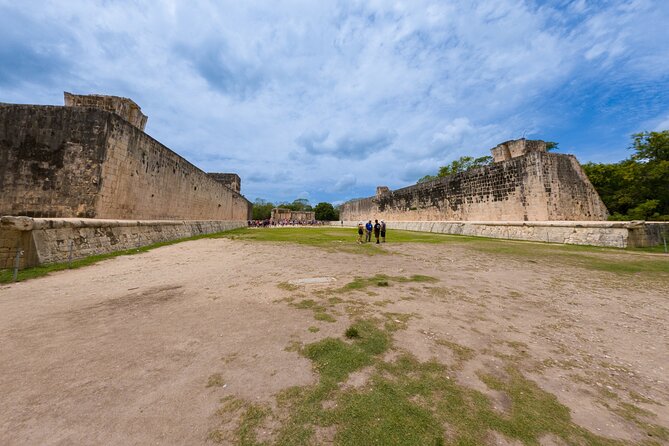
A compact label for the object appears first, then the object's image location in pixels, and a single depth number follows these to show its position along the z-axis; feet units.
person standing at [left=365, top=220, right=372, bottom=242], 42.83
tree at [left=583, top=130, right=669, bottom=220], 53.72
